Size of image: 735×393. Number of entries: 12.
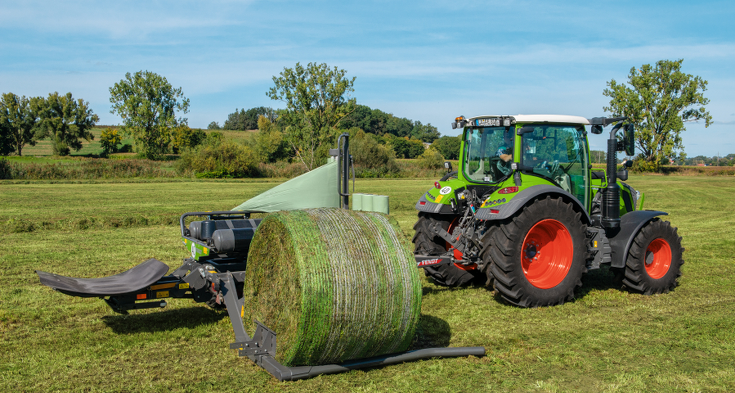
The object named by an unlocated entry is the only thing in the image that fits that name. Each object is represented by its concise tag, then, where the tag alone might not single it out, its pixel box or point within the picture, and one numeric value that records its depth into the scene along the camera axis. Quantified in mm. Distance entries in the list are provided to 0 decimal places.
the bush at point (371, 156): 54156
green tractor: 6305
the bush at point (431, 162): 57750
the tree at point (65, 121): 72062
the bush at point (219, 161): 45469
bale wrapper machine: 4375
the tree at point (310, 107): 51781
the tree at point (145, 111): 71500
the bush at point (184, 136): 79438
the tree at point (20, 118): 71125
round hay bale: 3941
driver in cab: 6969
